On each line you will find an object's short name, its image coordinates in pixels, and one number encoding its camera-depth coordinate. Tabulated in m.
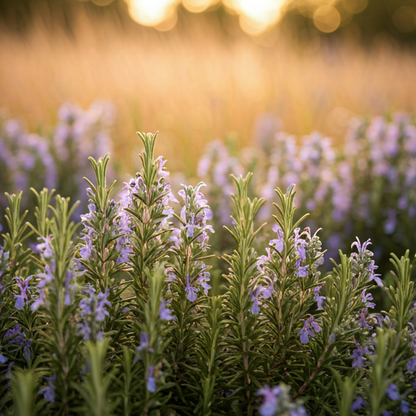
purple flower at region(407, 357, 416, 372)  0.93
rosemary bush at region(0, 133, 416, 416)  0.92
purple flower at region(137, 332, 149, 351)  0.90
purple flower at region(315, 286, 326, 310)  0.95
